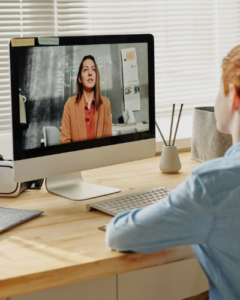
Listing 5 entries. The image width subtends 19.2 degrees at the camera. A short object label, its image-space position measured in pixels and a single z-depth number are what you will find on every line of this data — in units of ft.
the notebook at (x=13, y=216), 6.97
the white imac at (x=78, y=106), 7.29
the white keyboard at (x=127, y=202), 7.27
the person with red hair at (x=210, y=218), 5.84
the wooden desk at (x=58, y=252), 6.15
